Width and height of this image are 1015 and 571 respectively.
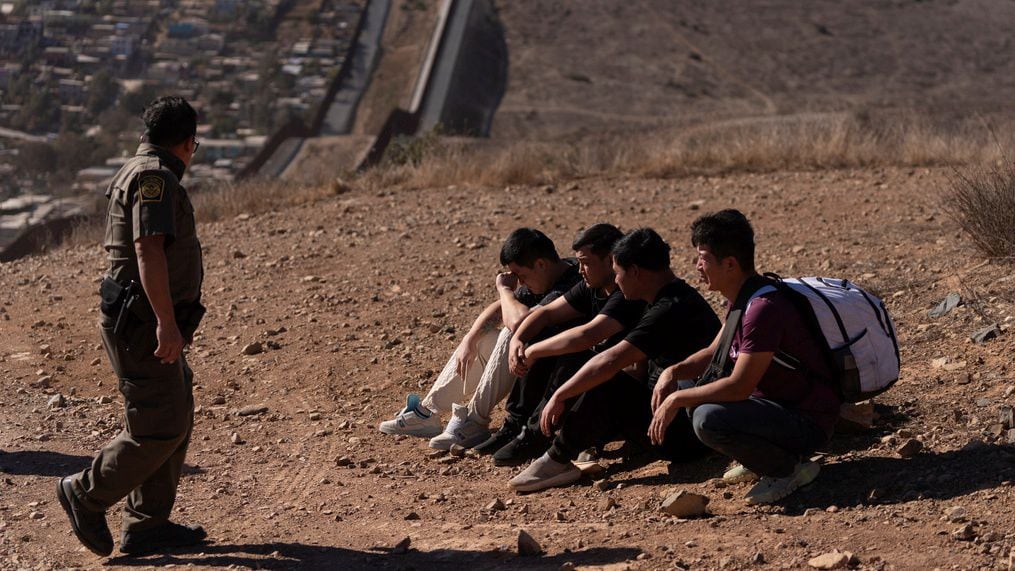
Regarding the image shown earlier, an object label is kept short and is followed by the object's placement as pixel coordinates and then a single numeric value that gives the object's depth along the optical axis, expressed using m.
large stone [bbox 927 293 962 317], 6.90
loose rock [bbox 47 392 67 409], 7.07
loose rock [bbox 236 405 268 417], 6.92
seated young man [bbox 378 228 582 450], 5.94
